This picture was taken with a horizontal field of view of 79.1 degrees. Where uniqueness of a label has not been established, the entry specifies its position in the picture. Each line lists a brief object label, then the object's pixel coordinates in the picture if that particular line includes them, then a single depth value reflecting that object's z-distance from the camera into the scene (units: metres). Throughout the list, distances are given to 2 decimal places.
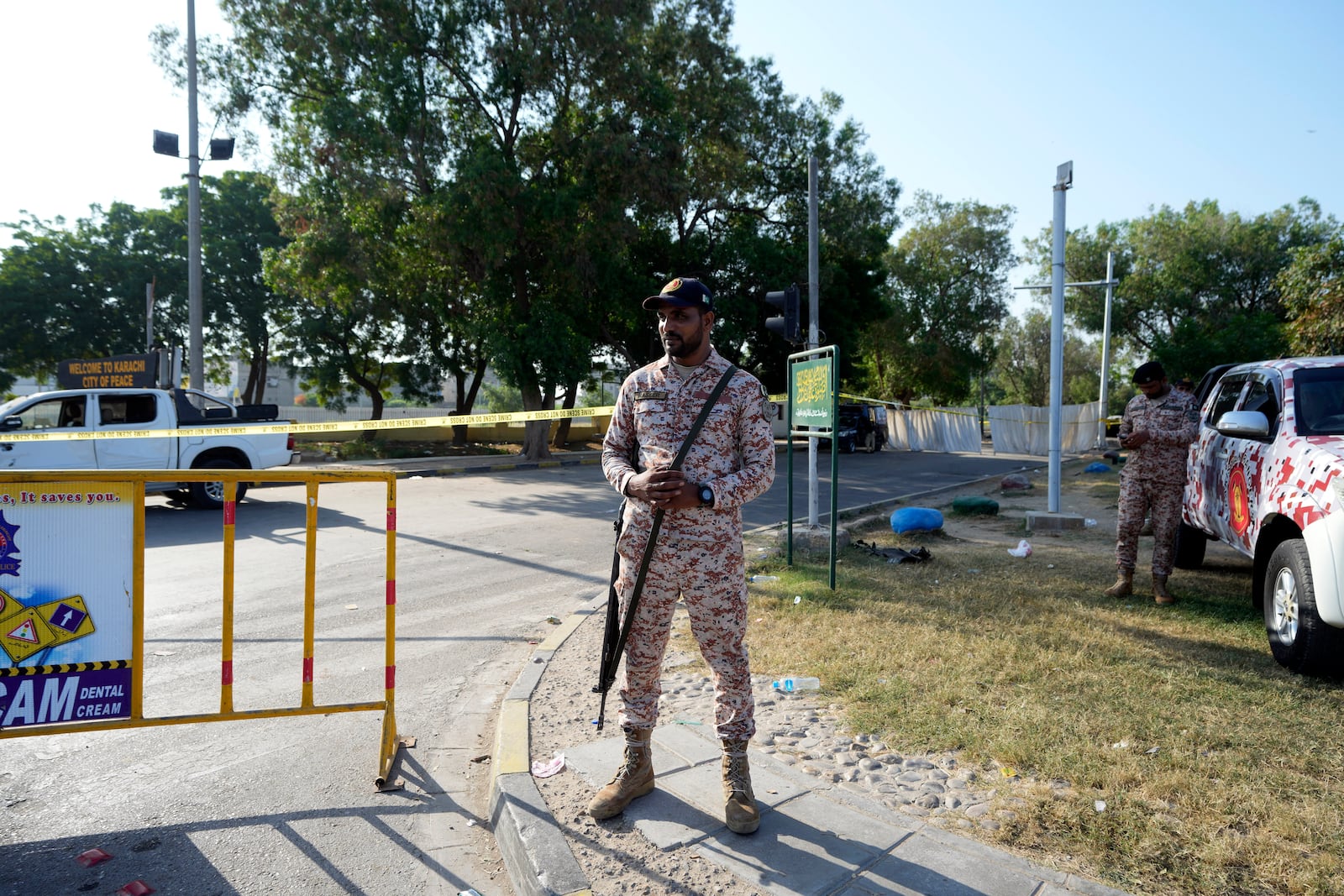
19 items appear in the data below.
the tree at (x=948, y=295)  40.97
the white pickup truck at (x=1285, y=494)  4.33
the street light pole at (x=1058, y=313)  10.59
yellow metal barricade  3.25
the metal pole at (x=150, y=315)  20.92
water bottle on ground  4.48
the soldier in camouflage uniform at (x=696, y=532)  3.04
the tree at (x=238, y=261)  29.70
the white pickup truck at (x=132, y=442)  11.09
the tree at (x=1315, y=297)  11.80
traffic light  8.38
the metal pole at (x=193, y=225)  14.92
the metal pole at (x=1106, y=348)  27.07
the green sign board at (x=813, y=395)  6.84
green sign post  6.70
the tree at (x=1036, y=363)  51.22
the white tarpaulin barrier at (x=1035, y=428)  32.06
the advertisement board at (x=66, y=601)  3.24
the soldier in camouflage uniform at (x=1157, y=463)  6.16
